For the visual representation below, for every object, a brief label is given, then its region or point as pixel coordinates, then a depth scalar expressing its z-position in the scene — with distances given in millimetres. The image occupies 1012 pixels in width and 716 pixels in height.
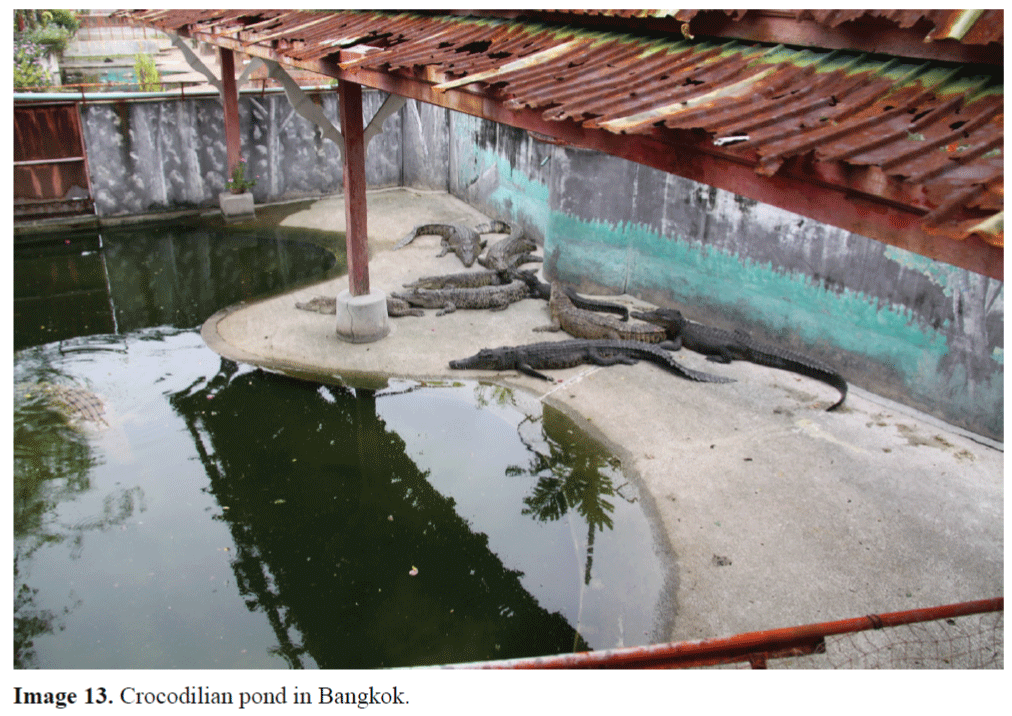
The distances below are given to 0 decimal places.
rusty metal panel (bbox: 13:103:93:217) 11883
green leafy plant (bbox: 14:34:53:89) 14562
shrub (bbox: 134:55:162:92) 16091
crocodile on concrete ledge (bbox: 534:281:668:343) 8289
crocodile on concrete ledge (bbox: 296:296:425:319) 9117
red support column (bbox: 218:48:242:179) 11820
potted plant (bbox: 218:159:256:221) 12984
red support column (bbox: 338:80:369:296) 7352
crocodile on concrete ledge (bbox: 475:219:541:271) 10719
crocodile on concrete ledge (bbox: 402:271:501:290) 10094
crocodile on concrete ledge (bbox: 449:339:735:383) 7691
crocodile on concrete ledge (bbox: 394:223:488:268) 11180
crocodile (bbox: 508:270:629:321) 8984
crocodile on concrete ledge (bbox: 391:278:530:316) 9359
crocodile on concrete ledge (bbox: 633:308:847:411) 7266
